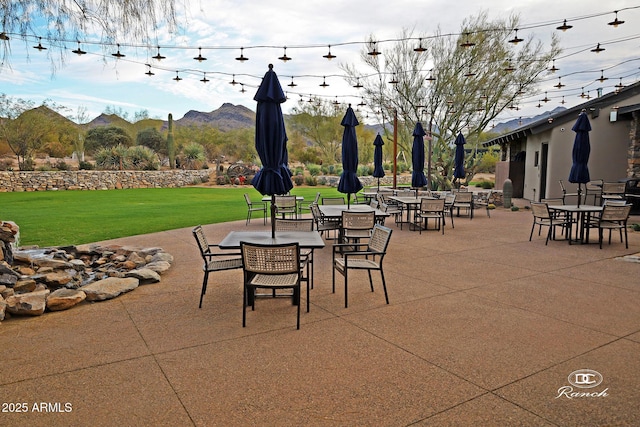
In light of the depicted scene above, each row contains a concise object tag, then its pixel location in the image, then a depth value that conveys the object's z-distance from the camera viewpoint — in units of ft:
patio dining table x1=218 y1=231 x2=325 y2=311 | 15.77
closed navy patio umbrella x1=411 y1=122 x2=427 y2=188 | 42.27
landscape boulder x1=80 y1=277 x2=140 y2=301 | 16.56
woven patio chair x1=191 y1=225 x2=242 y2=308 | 16.07
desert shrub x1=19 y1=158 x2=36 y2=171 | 92.63
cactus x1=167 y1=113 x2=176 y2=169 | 112.77
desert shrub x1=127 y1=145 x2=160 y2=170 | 103.81
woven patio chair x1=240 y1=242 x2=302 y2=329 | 13.61
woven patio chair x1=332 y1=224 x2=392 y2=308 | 16.22
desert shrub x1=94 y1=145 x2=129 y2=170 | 100.12
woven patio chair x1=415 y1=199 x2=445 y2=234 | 33.32
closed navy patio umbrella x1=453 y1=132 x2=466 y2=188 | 52.49
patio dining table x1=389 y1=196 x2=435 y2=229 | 35.36
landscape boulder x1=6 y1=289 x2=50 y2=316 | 14.70
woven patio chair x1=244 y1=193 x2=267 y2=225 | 38.52
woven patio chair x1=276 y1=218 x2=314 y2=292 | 20.04
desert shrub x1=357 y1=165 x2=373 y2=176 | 117.96
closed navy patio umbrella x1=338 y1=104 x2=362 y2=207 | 29.10
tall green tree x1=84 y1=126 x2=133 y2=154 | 132.36
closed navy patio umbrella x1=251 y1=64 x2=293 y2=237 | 17.21
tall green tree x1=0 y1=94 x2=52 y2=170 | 104.47
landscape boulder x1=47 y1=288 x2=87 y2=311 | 15.34
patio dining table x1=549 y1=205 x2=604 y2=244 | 28.05
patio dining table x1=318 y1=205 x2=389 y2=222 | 25.70
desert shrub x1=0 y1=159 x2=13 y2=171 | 94.01
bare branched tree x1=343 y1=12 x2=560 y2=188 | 62.75
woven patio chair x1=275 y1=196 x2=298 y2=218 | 36.17
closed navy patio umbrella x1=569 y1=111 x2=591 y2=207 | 30.91
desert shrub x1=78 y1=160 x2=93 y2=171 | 97.73
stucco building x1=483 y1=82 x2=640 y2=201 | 46.19
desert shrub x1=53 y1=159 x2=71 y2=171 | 97.29
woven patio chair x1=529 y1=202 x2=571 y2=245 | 28.53
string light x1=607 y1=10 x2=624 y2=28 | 28.34
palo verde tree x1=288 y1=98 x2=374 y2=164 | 158.81
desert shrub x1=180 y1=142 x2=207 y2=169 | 115.03
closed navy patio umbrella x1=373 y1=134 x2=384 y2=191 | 48.89
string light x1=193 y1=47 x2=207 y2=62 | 35.34
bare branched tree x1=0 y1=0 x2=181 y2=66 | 16.99
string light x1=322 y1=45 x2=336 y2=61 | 37.16
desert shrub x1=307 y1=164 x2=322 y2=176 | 117.44
